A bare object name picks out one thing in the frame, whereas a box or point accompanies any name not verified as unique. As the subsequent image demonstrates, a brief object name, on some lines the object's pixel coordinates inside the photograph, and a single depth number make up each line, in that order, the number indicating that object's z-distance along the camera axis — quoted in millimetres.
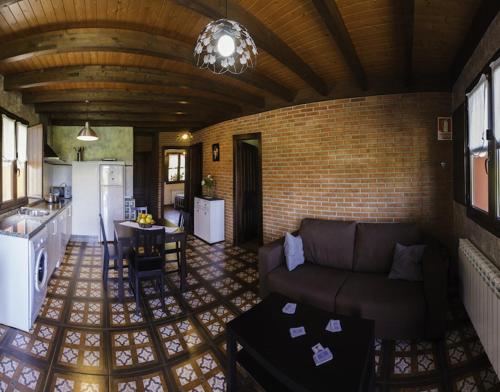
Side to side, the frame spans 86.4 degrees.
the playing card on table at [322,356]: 1483
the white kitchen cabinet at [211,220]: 5344
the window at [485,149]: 1946
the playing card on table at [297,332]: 1715
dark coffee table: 1392
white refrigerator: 5488
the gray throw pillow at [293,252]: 2971
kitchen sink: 3551
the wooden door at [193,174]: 6668
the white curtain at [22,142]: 4008
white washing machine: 2432
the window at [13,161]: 3582
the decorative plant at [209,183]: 5859
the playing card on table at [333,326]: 1767
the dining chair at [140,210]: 4866
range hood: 4759
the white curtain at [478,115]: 2123
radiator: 1720
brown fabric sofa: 2215
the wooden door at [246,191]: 5211
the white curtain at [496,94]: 1889
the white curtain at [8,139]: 3568
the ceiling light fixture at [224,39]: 1428
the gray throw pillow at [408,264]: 2580
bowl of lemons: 3441
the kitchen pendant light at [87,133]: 4289
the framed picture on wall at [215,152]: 5711
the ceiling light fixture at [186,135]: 6941
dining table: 2969
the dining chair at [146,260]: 2811
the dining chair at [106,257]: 3225
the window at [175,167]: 10810
